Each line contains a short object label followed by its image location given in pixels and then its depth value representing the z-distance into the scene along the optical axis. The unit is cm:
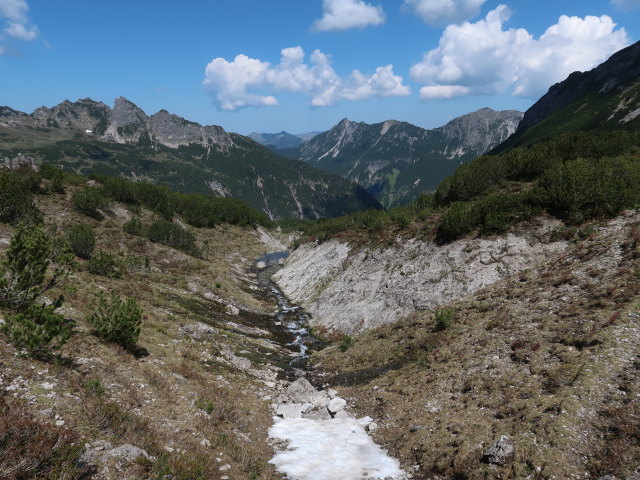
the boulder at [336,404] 2154
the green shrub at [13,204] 4450
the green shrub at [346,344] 3244
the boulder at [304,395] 2284
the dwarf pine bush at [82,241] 4281
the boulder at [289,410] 2127
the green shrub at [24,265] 1614
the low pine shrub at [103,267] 3619
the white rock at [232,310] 4291
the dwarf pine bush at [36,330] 1402
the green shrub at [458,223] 4034
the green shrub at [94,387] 1425
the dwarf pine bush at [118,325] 2016
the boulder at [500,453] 1313
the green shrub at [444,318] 2766
